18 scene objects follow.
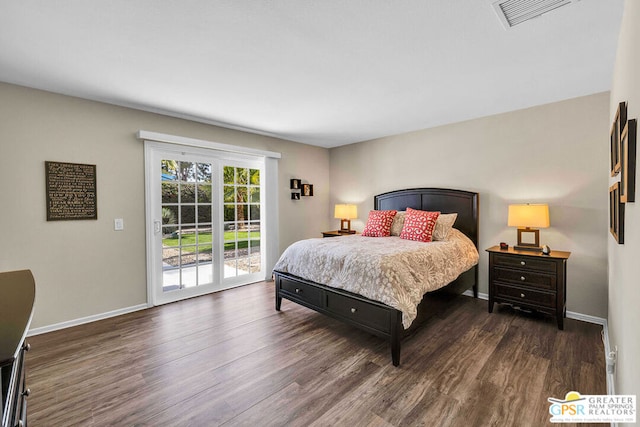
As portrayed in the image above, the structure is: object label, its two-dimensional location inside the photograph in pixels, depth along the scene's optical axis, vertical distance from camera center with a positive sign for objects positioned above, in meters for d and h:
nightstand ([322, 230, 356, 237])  4.95 -0.39
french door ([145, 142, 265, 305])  3.62 -0.12
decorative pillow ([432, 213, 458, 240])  3.57 -0.20
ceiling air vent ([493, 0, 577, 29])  1.65 +1.18
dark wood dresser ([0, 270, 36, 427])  0.77 -0.37
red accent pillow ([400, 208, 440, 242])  3.50 -0.19
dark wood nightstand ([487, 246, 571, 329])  2.85 -0.74
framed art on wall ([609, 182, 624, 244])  1.53 -0.03
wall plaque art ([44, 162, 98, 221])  2.87 +0.23
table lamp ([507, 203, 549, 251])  2.99 -0.10
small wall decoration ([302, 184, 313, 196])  5.16 +0.39
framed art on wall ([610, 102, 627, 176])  1.46 +0.46
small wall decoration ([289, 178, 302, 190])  5.02 +0.48
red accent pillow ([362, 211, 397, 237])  4.01 -0.19
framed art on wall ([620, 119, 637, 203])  1.13 +0.19
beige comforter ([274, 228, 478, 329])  2.38 -0.52
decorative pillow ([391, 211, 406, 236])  4.02 -0.19
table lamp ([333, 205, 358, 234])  4.93 -0.03
